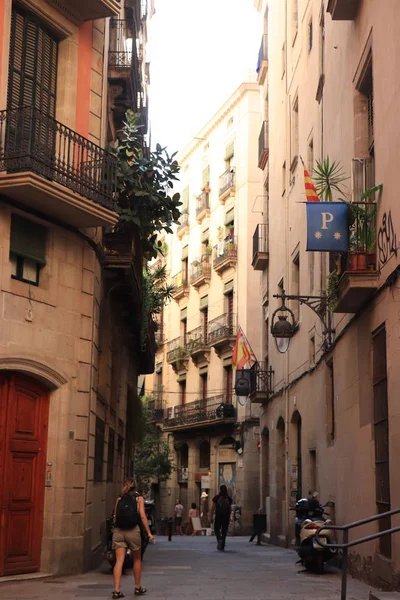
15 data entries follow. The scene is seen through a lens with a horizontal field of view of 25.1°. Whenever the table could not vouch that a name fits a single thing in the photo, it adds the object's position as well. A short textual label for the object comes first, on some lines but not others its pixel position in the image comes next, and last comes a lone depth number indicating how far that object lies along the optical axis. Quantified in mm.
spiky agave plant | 15055
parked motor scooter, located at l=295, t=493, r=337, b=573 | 14859
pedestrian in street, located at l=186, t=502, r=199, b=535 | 38125
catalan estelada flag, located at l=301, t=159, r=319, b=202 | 15695
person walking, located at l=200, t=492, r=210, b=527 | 45000
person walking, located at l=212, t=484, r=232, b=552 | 22828
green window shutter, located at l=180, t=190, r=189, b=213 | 55031
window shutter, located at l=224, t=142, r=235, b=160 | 47253
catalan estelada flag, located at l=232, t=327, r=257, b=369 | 31062
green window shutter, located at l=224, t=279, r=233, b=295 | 45766
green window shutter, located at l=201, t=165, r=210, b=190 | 51219
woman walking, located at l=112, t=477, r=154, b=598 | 11773
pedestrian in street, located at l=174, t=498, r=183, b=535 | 44344
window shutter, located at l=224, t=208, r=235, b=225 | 46306
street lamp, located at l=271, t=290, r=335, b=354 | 17734
